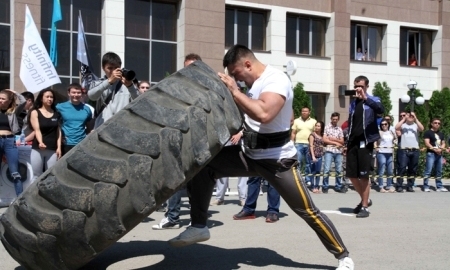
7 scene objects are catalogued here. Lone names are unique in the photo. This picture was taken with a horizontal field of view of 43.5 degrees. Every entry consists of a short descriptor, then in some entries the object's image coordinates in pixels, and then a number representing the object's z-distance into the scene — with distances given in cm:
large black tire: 362
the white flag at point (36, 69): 1176
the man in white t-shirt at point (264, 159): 467
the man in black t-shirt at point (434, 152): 1345
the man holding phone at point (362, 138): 834
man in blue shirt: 799
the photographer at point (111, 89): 637
